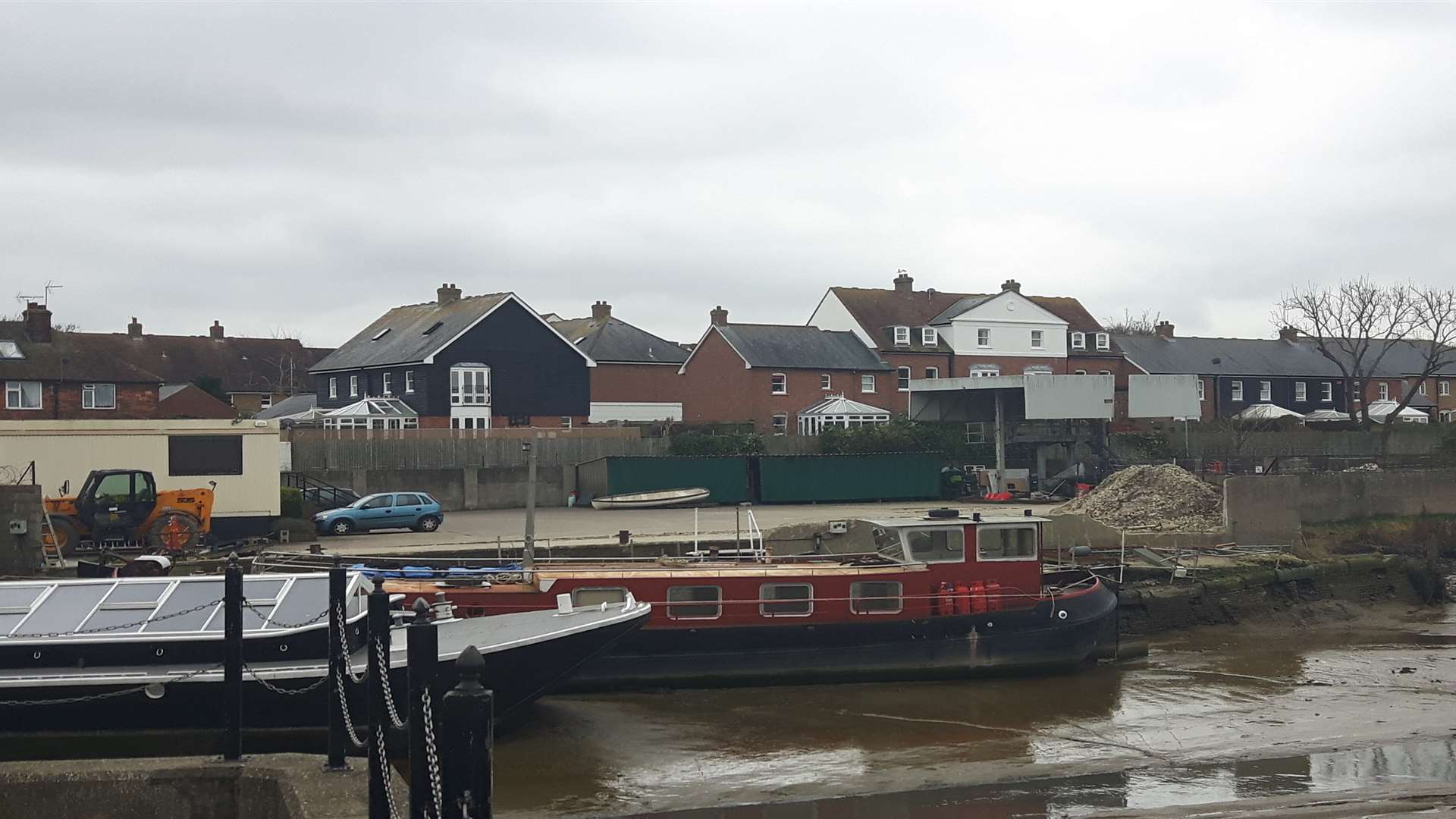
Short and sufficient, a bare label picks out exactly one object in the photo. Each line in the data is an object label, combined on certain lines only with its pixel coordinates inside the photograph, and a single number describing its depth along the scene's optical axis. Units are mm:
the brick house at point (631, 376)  64125
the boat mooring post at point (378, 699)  9602
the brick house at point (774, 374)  57750
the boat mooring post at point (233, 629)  12336
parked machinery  27188
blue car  33375
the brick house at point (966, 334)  61719
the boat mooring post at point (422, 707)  8148
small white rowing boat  42031
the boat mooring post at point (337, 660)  11422
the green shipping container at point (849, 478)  44812
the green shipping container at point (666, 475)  43219
